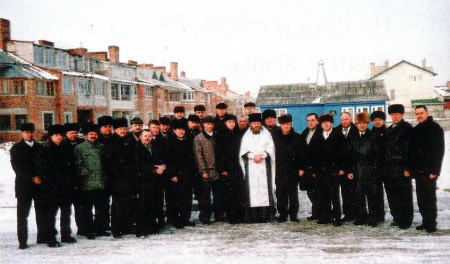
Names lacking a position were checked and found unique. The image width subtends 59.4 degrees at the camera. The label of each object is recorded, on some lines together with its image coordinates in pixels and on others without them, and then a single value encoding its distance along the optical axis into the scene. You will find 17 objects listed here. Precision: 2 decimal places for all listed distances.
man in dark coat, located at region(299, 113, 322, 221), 6.72
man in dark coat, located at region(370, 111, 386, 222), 6.30
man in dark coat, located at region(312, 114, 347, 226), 6.50
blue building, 26.00
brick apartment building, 24.19
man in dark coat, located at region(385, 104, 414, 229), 6.09
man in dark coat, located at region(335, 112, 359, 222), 6.54
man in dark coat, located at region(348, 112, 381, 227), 6.34
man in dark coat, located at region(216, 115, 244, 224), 6.97
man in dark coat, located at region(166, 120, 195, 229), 6.75
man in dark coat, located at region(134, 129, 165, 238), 6.26
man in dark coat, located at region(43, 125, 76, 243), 5.86
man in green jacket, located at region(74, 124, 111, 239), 6.19
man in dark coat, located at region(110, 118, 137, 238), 6.23
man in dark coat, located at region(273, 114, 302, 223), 6.90
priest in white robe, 6.90
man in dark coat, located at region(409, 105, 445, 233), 5.85
